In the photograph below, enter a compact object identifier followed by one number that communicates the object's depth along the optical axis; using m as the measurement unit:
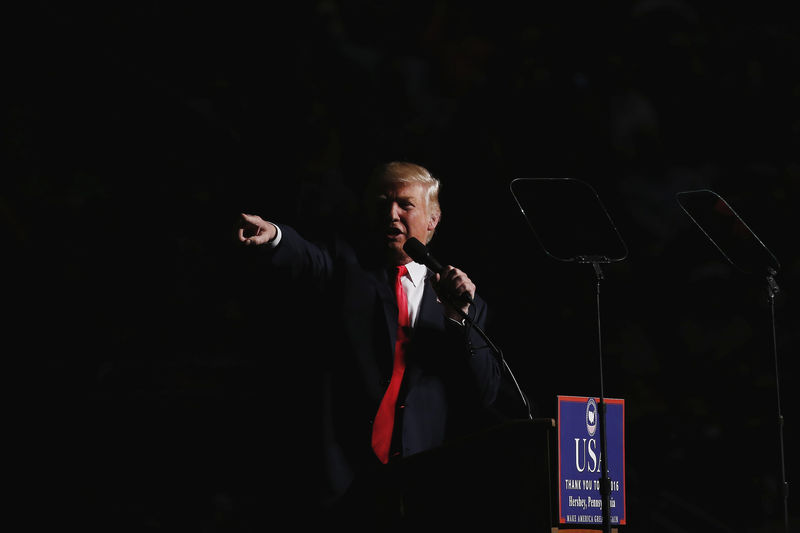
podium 13.41
